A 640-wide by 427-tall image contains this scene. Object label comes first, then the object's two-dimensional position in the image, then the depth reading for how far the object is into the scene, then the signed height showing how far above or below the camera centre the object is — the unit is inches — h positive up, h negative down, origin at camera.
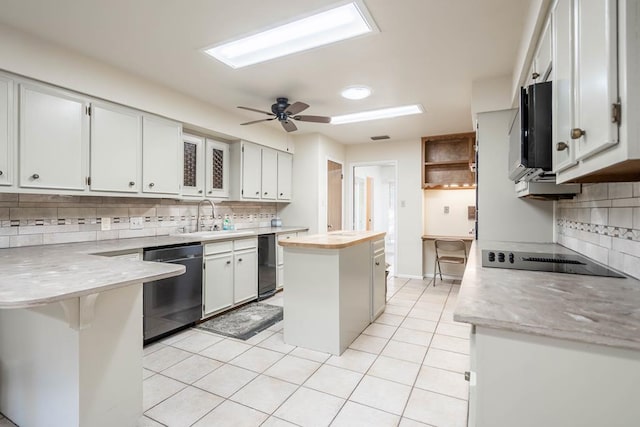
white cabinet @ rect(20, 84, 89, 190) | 87.3 +21.9
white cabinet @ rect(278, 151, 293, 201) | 193.9 +24.5
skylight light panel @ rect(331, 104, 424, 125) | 153.3 +51.0
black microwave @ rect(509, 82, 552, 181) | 52.5 +14.8
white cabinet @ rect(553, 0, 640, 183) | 30.1 +13.9
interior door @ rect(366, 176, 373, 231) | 305.9 +9.8
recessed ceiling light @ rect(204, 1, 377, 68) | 82.5 +51.7
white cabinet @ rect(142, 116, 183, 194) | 118.3 +22.7
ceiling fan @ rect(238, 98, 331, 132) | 127.6 +39.8
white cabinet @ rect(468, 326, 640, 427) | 32.5 -18.5
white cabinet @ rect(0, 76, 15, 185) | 82.9 +21.9
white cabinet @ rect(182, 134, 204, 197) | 141.3 +22.0
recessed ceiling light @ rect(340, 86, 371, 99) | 126.2 +49.9
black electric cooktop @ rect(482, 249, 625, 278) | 61.9 -10.6
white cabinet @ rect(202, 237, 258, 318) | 129.7 -26.7
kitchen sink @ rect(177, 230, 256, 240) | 131.2 -9.1
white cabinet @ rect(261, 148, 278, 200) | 180.9 +23.2
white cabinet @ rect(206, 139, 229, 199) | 154.6 +22.4
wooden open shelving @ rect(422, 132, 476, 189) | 197.2 +33.8
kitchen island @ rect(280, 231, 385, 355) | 101.6 -26.2
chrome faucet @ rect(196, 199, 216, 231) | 155.9 +0.0
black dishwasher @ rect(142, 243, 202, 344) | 105.6 -29.3
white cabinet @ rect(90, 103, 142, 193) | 102.7 +22.2
